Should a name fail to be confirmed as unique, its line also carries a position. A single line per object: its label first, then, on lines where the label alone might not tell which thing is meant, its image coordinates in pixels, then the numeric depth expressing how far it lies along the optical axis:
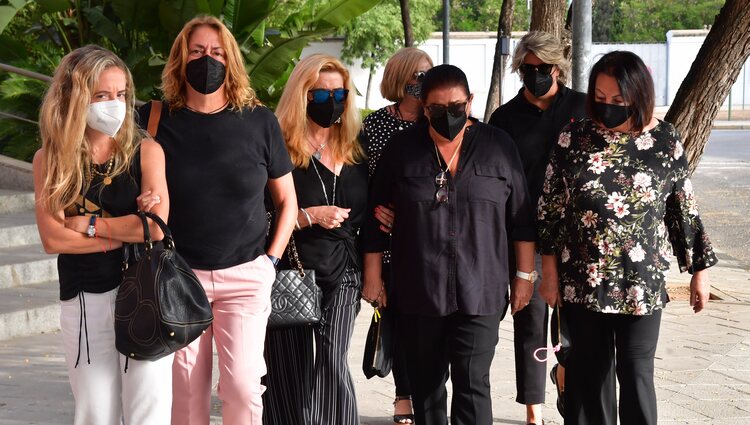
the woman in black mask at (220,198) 4.32
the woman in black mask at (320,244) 5.03
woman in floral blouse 4.50
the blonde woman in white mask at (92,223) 3.87
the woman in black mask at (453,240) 4.63
